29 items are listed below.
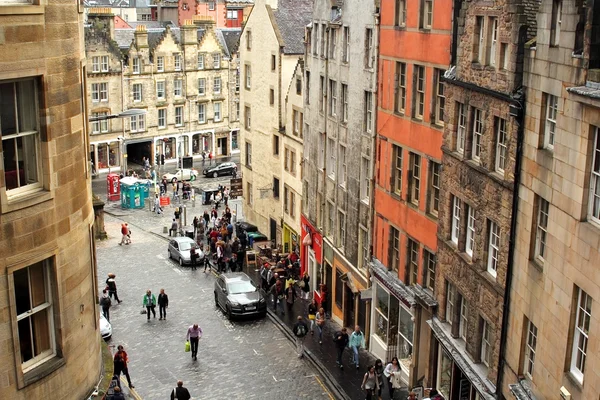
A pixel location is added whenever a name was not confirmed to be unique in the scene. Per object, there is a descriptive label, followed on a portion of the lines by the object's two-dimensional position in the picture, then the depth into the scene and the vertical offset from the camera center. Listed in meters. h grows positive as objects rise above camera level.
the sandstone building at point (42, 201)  13.05 -3.19
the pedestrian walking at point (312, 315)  35.78 -13.16
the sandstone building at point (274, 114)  45.88 -5.99
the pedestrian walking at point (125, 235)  50.31 -13.81
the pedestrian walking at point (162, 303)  36.66 -13.06
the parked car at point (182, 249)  46.03 -13.45
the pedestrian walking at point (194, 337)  31.98 -12.70
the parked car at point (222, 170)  72.19 -13.88
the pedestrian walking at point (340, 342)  31.48 -12.61
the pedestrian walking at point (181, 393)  26.52 -12.32
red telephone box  63.62 -13.66
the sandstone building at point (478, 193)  21.19 -5.05
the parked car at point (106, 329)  33.56 -13.03
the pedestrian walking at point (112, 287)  39.07 -13.13
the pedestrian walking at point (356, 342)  31.42 -12.68
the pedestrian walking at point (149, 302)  36.60 -12.96
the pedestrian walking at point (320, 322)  34.69 -13.11
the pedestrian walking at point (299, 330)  33.81 -13.12
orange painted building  27.33 -5.81
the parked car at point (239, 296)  36.84 -12.94
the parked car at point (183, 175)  68.07 -13.78
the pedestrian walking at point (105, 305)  35.72 -12.82
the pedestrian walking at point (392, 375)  28.62 -12.59
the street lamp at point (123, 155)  73.25 -12.73
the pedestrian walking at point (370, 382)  27.88 -12.53
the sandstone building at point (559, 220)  16.39 -4.47
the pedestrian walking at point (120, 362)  28.58 -12.23
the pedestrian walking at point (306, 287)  41.12 -13.76
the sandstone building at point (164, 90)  72.69 -7.23
